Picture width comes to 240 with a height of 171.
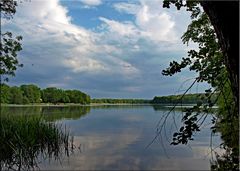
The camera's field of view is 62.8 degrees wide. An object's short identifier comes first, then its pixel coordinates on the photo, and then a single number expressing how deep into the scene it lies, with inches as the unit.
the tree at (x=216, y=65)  43.0
